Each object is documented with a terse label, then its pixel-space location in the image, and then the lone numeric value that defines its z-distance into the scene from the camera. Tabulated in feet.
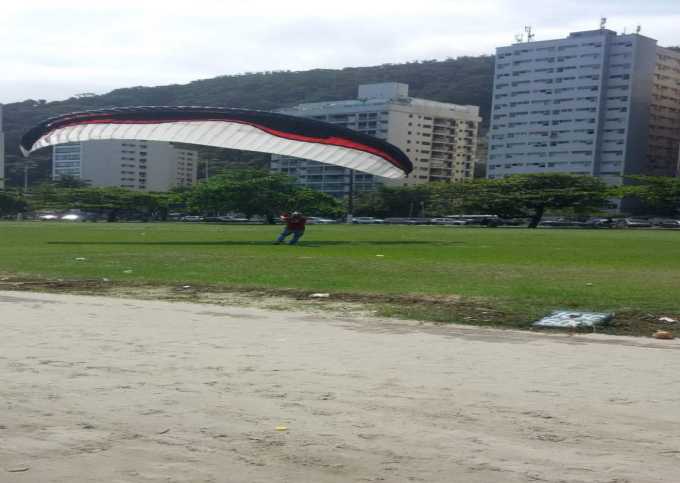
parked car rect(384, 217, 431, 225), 337.84
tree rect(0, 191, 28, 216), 332.53
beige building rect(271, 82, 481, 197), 453.58
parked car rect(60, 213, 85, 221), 358.84
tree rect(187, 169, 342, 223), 278.05
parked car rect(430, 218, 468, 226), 327.88
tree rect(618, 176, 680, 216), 261.24
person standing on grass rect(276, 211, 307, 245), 98.78
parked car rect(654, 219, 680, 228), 301.14
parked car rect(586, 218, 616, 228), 299.52
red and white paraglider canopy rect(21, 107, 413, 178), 97.60
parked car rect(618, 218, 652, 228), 299.58
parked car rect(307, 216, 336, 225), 335.61
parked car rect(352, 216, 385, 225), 349.61
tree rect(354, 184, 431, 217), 374.22
